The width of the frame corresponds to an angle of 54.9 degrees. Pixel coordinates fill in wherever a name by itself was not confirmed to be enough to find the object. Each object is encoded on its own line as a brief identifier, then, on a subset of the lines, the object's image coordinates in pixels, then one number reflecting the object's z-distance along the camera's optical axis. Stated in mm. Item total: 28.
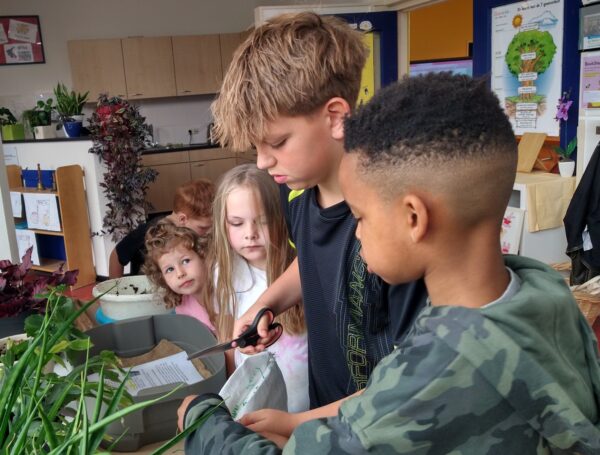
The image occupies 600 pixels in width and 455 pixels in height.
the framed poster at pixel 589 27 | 3062
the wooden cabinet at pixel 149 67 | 6785
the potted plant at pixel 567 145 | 3307
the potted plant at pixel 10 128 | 5195
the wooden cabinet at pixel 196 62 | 7031
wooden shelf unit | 4328
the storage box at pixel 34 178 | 4438
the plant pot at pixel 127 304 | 1412
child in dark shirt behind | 2338
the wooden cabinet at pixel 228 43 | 7207
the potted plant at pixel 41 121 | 4969
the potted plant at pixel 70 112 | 4715
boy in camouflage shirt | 534
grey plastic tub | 874
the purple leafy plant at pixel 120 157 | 4191
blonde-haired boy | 982
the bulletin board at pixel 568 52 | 3225
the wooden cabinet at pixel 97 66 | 6559
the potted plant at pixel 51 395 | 602
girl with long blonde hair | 1427
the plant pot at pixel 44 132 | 4953
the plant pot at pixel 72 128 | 4695
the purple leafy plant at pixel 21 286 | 1204
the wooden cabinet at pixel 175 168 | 6457
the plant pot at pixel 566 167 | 3297
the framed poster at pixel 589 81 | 3119
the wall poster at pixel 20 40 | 6348
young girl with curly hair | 1669
